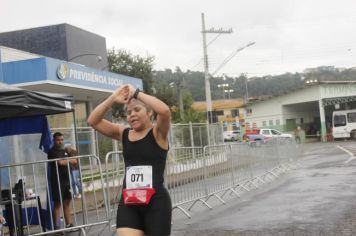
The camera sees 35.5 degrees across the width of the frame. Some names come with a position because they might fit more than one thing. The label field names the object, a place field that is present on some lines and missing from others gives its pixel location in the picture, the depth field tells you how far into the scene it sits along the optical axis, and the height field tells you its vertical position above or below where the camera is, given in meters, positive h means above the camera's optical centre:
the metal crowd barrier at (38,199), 8.10 -0.85
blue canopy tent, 7.55 +0.44
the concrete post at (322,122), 53.61 -0.16
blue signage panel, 18.53 +2.43
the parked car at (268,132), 50.28 -0.68
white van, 50.38 -0.55
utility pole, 32.41 +3.24
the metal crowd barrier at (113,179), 8.33 -0.65
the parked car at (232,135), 63.55 -0.86
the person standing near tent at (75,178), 8.85 -0.61
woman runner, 4.34 -0.26
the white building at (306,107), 54.53 +1.68
